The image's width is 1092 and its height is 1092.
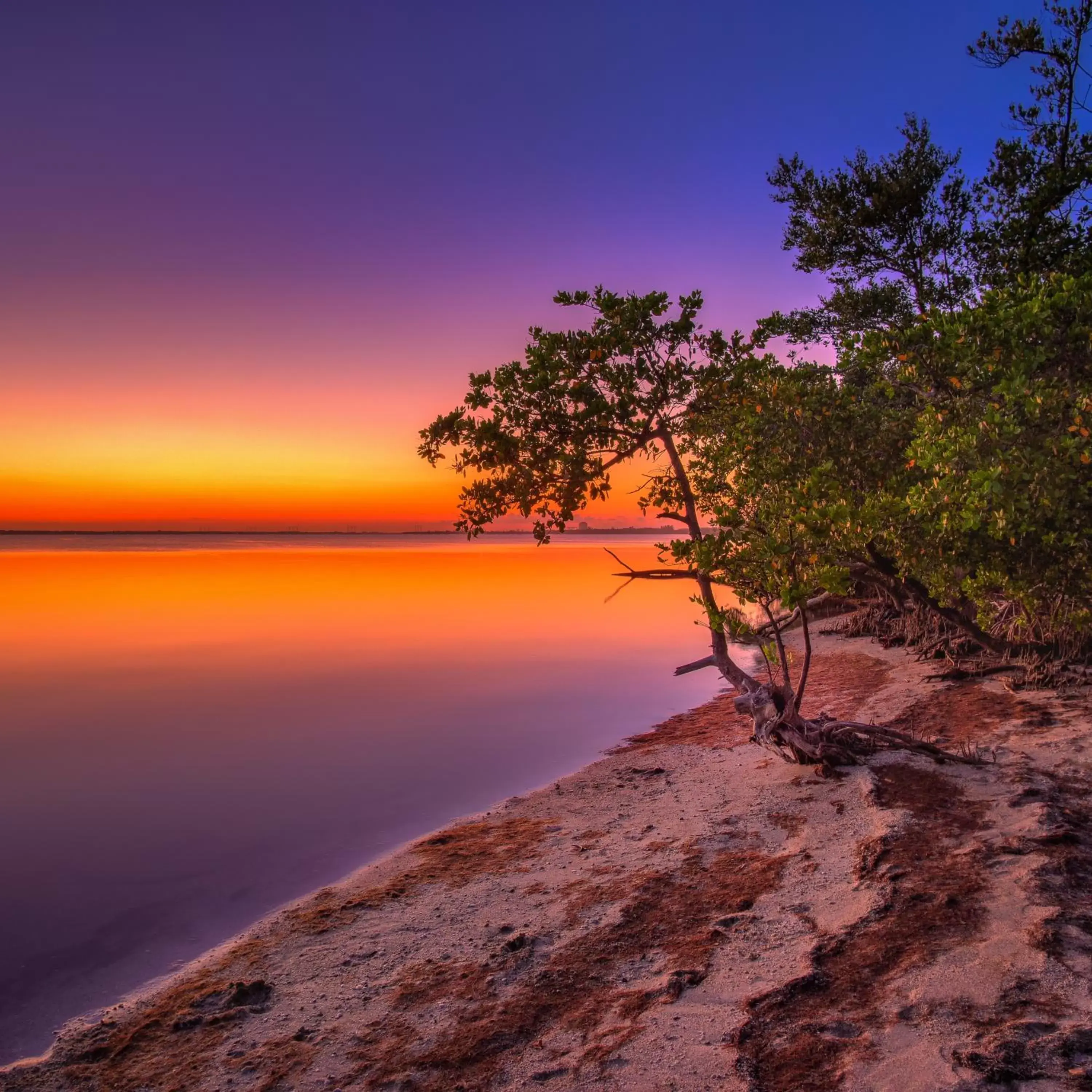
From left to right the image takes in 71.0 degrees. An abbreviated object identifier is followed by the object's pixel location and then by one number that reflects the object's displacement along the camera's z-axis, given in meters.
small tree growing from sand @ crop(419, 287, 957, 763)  9.59
